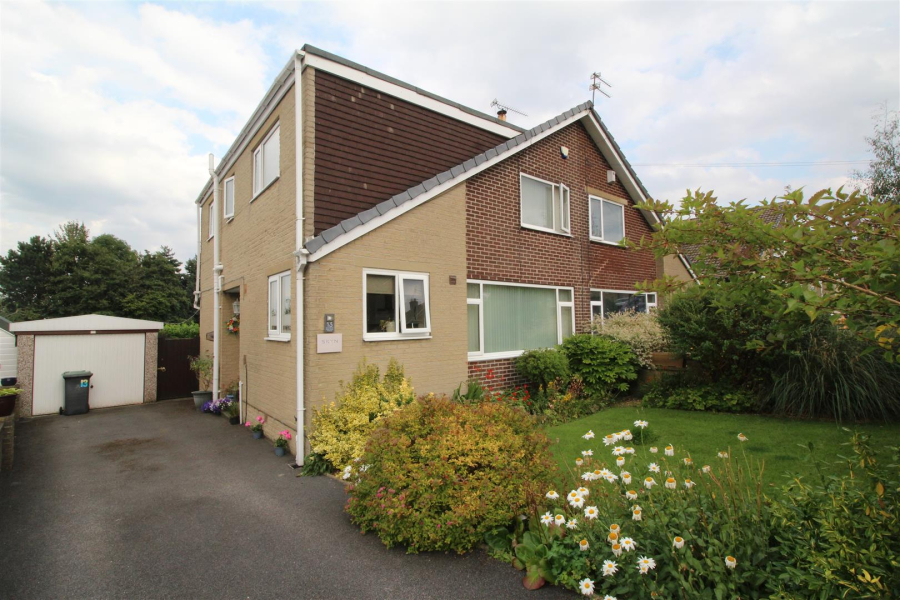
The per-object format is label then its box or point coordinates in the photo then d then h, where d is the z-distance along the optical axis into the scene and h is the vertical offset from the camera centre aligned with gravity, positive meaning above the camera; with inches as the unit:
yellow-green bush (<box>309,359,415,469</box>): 248.5 -46.6
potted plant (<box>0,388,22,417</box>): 317.7 -43.7
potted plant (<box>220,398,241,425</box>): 401.1 -69.8
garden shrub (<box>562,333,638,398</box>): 392.2 -31.4
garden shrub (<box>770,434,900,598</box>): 99.0 -49.5
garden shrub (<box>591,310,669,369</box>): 407.2 -4.4
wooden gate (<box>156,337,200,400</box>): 558.9 -42.1
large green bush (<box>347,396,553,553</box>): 157.9 -52.3
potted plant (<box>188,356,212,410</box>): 477.1 -46.9
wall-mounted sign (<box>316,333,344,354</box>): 271.4 -6.4
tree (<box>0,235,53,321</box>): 1437.0 +198.1
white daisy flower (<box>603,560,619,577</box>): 118.4 -61.8
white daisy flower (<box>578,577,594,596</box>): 117.3 -66.4
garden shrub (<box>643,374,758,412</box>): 326.6 -52.3
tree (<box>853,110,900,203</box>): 838.5 +291.3
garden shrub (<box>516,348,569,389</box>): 376.2 -31.0
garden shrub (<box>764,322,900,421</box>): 276.8 -35.8
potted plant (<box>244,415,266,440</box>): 340.2 -70.1
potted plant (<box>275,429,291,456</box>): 294.8 -69.5
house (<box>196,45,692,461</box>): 289.6 +70.9
